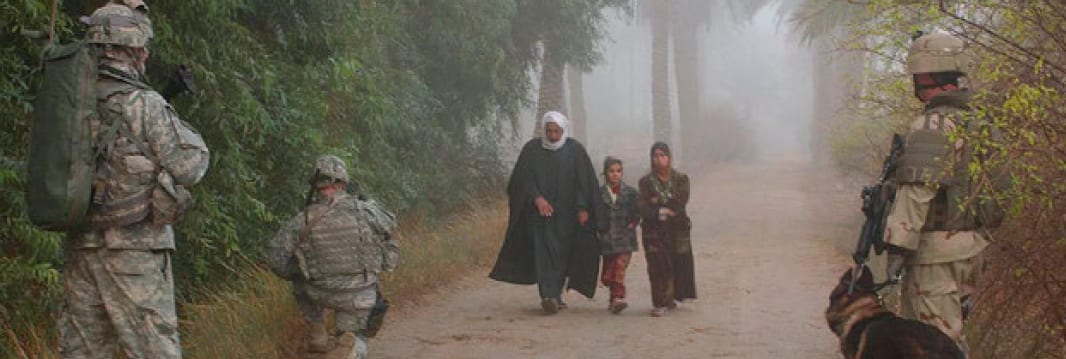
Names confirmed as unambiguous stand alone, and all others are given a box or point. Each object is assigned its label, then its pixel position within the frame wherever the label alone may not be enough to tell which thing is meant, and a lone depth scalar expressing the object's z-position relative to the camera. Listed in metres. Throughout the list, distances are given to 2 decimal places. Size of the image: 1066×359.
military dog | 5.14
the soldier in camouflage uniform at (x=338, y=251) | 7.05
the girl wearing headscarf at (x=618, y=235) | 10.39
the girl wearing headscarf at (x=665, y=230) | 10.26
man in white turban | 10.40
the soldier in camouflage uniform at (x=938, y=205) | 5.61
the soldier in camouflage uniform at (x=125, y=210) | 4.98
